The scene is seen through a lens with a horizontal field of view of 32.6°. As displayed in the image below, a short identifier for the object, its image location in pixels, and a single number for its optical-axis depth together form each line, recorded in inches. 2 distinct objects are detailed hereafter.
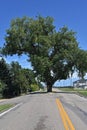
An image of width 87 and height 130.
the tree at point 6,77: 1021.6
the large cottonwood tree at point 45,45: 1159.8
